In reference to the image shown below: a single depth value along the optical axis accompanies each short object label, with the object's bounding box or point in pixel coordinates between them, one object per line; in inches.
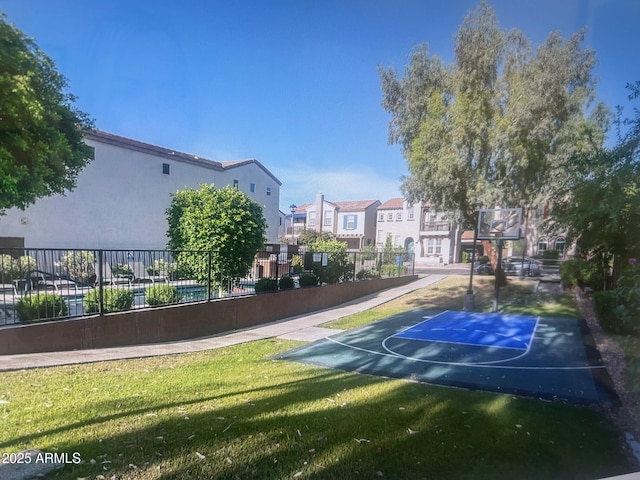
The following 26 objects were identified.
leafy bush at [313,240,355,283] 598.9
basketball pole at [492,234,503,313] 535.2
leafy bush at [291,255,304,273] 573.1
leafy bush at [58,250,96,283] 306.5
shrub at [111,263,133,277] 330.7
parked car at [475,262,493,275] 1078.4
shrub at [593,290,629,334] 359.5
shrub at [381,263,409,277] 841.5
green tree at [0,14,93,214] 311.3
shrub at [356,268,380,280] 738.8
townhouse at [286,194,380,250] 1871.3
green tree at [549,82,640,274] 239.3
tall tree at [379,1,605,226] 546.6
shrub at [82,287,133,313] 297.9
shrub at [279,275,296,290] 508.2
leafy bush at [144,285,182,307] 342.3
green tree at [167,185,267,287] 413.4
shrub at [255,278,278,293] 468.4
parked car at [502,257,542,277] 1001.5
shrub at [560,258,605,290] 606.9
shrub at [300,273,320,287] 552.4
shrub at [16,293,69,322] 259.9
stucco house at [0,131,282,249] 681.6
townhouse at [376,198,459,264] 1726.1
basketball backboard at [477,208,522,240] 548.4
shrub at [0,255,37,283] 256.0
